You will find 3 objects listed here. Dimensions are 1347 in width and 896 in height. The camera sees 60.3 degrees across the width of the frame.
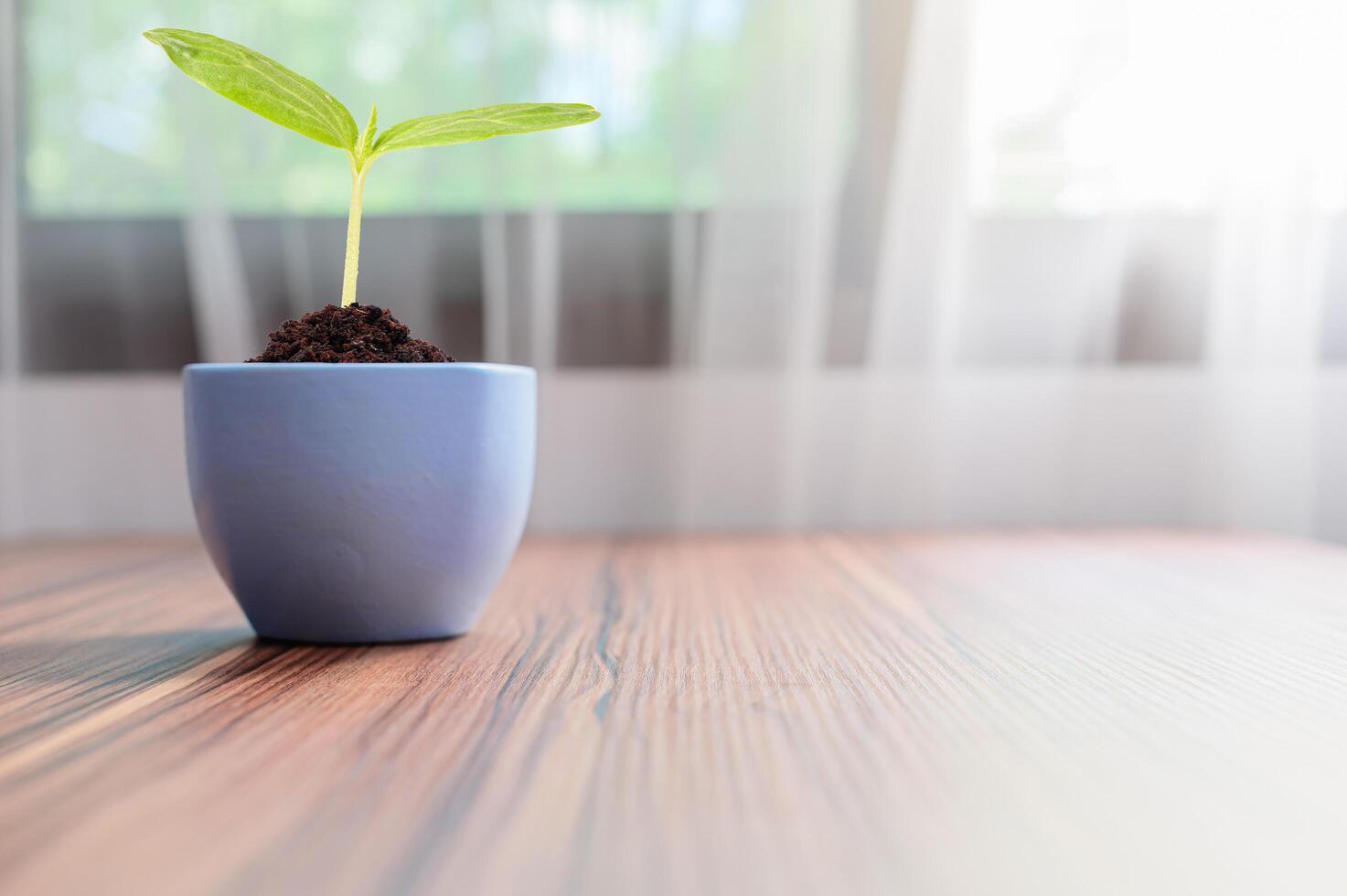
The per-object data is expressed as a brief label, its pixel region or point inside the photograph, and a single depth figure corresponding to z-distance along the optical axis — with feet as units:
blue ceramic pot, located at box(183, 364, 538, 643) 1.73
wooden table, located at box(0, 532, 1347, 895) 0.91
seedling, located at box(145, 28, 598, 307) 1.76
